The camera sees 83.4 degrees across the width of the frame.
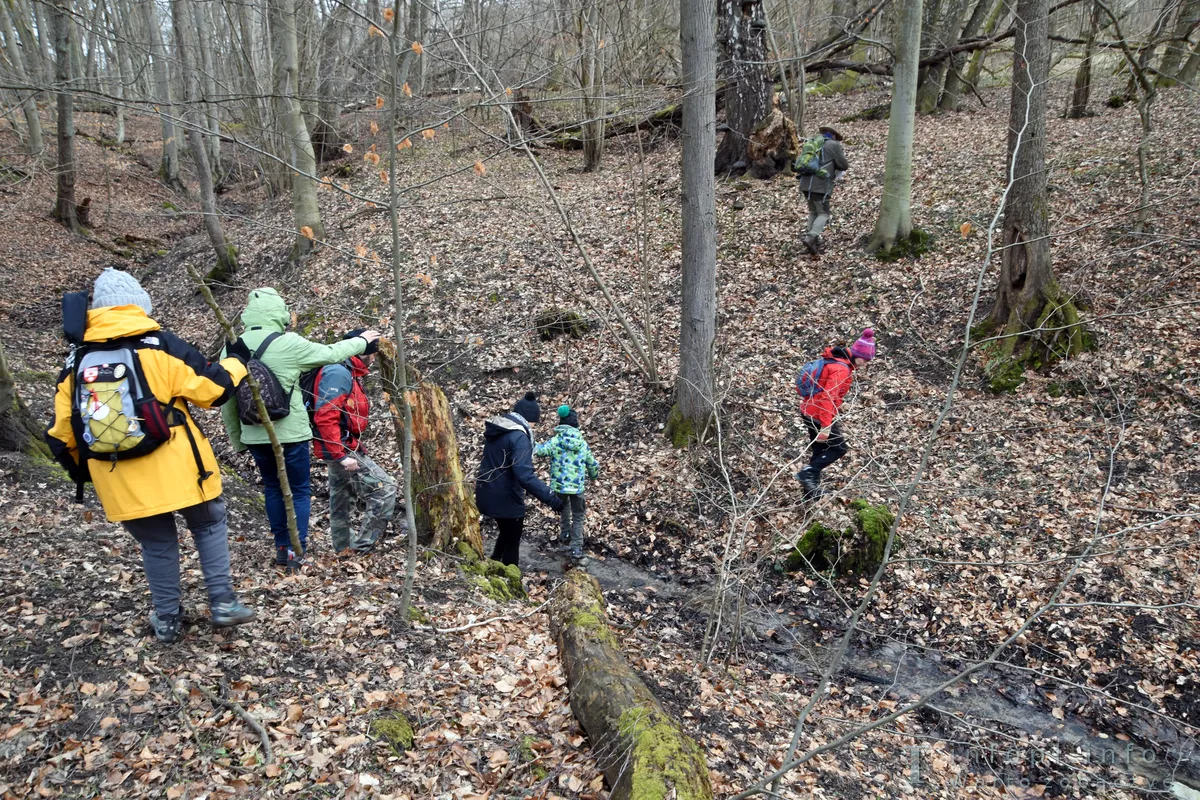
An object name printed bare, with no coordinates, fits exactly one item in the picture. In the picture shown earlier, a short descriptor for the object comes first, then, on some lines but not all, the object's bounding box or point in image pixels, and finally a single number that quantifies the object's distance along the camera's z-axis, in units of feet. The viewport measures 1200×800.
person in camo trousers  17.24
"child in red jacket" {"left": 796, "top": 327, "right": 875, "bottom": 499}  22.04
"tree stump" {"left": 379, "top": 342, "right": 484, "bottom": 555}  20.85
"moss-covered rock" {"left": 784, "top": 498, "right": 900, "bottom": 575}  21.15
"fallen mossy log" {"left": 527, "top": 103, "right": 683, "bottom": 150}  51.26
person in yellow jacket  10.78
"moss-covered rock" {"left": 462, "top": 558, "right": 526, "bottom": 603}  18.43
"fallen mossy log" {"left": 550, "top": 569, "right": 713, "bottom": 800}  10.39
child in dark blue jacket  19.84
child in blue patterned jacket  22.48
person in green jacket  15.75
